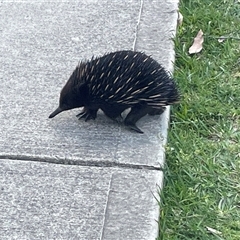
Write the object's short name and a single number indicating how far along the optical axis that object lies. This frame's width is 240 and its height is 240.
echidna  4.24
